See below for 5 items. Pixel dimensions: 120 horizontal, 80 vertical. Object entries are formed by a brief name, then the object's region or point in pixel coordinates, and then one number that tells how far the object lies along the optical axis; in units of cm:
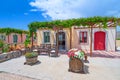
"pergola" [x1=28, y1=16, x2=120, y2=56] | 469
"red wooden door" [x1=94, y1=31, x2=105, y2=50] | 685
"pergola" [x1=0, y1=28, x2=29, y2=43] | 935
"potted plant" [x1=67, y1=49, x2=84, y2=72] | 294
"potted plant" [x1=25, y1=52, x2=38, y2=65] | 379
